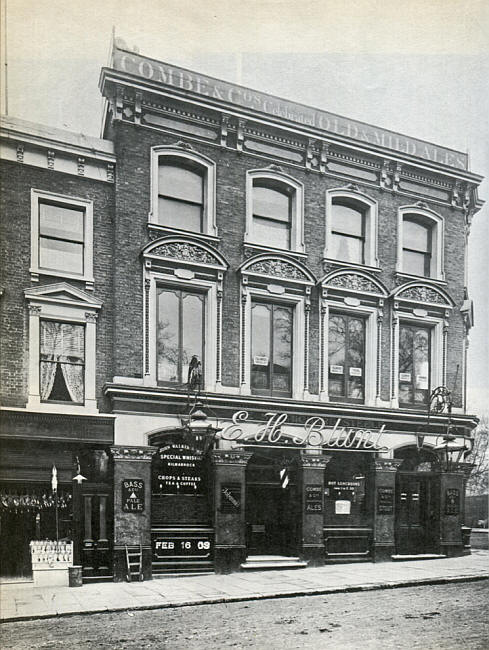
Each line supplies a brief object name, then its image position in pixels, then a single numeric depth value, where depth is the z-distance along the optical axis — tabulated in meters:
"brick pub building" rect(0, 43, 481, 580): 12.98
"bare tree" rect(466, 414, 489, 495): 16.36
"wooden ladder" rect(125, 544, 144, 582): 13.07
